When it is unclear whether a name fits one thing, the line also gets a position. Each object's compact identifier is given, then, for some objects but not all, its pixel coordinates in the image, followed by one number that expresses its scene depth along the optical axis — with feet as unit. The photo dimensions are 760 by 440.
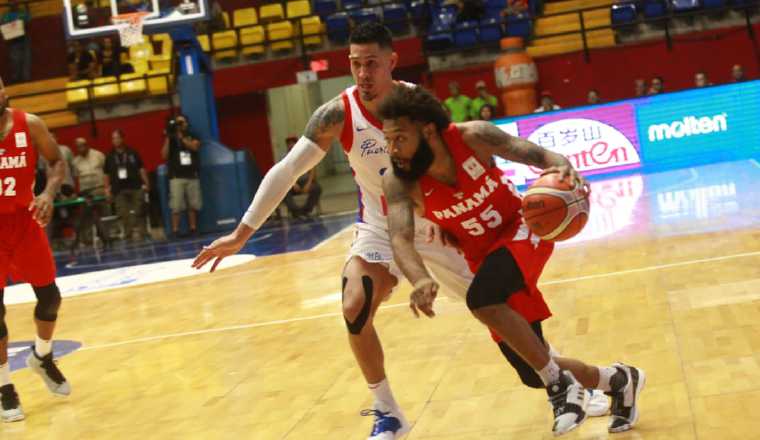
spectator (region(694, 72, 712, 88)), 57.61
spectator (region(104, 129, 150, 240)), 58.54
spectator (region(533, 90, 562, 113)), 57.82
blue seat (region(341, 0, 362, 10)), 73.05
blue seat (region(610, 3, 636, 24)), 65.57
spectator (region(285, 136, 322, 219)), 61.77
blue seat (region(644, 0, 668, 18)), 65.31
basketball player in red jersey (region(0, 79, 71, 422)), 20.04
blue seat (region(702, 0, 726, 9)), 64.18
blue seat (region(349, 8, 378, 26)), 70.44
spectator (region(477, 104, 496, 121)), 58.90
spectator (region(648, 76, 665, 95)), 57.37
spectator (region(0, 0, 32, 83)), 75.82
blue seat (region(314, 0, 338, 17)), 73.77
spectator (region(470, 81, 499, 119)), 61.26
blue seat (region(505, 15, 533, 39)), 67.51
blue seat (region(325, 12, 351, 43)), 70.79
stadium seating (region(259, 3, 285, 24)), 75.00
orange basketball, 12.77
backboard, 52.26
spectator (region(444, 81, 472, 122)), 61.41
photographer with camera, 57.57
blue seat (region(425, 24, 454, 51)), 67.41
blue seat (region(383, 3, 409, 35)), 70.22
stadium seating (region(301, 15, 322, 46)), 72.08
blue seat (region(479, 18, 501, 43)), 67.36
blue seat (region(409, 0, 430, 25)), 70.49
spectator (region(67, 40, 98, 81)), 73.00
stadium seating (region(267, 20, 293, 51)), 72.28
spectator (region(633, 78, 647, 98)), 59.52
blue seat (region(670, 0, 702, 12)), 64.75
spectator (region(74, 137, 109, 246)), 60.49
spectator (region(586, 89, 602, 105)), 57.72
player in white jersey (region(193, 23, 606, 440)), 14.69
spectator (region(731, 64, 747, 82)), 55.99
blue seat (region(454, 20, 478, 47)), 67.15
